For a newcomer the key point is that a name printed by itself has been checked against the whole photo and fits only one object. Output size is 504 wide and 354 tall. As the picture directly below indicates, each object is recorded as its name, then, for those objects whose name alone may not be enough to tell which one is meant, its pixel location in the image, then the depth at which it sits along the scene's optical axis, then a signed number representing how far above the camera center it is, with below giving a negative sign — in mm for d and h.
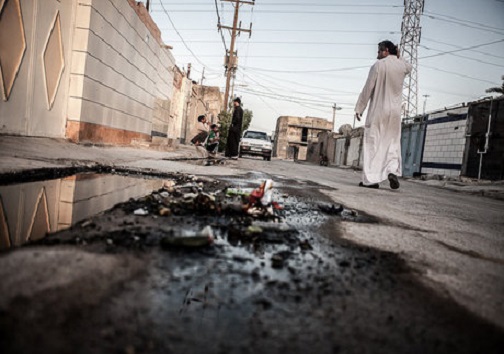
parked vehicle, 15945 +774
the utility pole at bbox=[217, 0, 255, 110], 21703 +7794
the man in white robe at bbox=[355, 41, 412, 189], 4836 +849
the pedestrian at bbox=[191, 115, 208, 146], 12133 +735
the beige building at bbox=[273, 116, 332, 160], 56469 +5938
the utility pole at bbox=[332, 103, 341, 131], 65250 +12513
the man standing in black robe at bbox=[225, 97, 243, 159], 10697 +870
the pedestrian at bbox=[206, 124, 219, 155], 11112 +610
